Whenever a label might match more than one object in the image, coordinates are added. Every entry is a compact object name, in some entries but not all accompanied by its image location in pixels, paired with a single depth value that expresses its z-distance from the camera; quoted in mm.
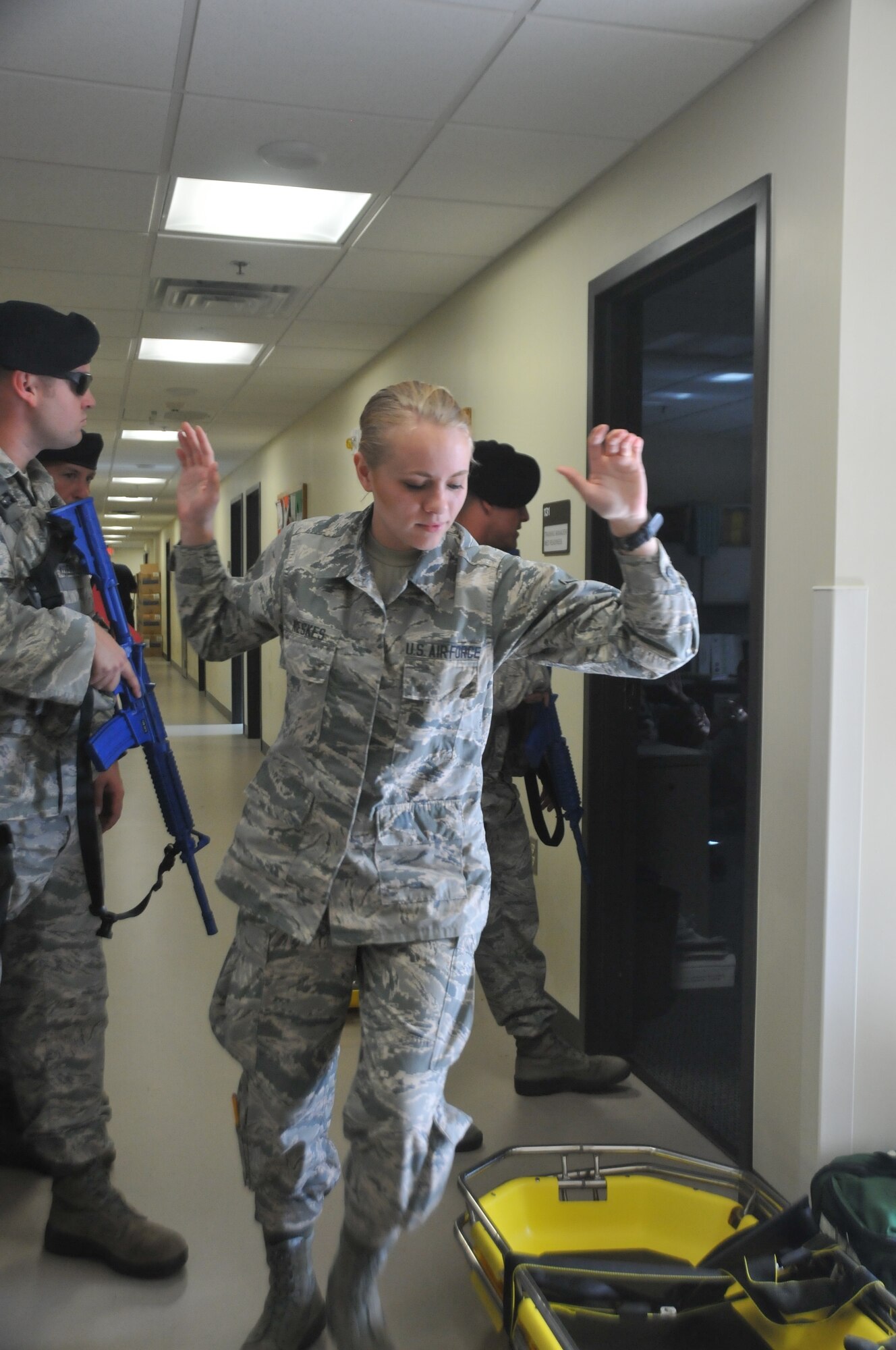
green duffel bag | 2061
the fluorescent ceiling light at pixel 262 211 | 3834
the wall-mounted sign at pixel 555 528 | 3684
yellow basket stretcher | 1877
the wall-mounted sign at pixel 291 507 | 8023
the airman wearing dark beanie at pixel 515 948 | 3029
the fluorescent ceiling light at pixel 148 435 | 9250
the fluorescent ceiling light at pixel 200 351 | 5984
